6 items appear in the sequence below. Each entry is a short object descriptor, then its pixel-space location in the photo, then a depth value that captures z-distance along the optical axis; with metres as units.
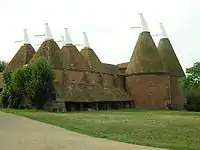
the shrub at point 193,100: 63.16
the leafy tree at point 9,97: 46.59
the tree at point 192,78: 34.75
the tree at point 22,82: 44.40
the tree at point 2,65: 83.86
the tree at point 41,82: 43.31
